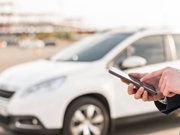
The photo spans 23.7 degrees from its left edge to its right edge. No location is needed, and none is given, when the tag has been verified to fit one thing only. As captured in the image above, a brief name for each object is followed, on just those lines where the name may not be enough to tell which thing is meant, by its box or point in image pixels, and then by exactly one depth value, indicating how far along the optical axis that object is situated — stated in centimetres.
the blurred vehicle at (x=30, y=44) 6088
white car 496
